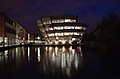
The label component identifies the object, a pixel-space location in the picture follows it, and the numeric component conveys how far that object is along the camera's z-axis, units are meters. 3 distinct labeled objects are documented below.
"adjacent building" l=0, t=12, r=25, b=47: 35.39
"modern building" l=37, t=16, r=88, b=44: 58.11
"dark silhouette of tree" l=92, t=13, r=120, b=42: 20.52
